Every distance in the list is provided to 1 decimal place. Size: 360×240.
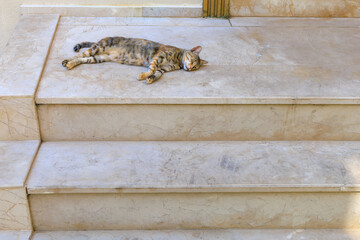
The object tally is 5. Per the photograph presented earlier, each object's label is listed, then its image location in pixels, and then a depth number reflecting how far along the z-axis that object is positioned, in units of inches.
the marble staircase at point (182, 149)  82.2
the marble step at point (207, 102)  90.3
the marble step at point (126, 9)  125.4
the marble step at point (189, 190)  81.3
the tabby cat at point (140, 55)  99.0
